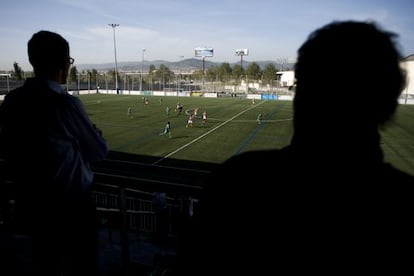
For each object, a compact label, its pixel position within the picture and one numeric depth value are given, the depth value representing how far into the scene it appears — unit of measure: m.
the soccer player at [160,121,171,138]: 27.63
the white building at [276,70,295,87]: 104.75
